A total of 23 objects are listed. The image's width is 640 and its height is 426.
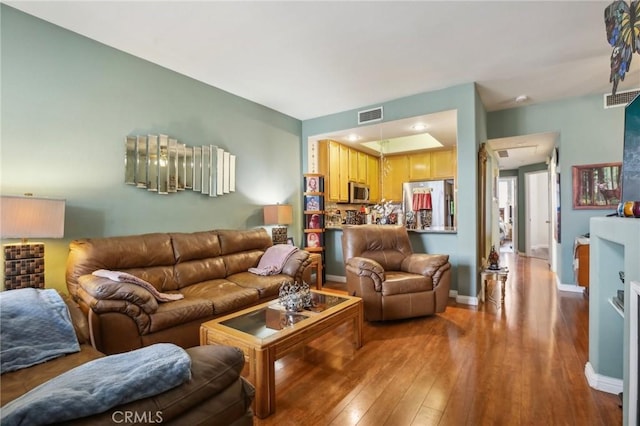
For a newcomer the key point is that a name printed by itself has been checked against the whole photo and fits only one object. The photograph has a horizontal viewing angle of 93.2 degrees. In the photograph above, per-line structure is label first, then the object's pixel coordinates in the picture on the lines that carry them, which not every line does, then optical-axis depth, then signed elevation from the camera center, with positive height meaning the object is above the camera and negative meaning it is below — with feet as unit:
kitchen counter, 13.32 -0.84
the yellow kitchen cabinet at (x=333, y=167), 17.60 +2.70
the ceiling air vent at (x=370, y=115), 14.69 +4.80
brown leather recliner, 10.28 -2.54
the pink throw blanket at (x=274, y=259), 11.44 -1.84
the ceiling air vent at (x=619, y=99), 12.95 +4.99
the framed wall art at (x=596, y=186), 13.65 +1.21
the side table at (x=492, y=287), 12.09 -3.42
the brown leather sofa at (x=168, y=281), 7.06 -2.07
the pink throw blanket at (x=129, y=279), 7.52 -1.68
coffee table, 5.77 -2.63
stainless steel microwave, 19.51 +1.31
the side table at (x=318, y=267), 14.09 -2.58
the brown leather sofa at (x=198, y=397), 2.67 -1.86
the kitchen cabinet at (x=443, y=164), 20.16 +3.26
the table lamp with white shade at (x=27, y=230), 6.70 -0.40
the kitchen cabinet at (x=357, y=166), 19.75 +3.14
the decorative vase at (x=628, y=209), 5.26 +0.05
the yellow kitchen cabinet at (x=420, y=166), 21.07 +3.29
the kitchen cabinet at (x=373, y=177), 21.97 +2.61
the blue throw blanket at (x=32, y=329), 4.74 -1.98
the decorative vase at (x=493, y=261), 12.58 -2.04
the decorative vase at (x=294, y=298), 8.00 -2.32
